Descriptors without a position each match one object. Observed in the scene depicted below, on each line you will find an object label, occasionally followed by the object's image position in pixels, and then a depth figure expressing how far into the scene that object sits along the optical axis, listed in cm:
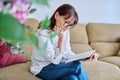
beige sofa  208
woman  177
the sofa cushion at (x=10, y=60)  214
